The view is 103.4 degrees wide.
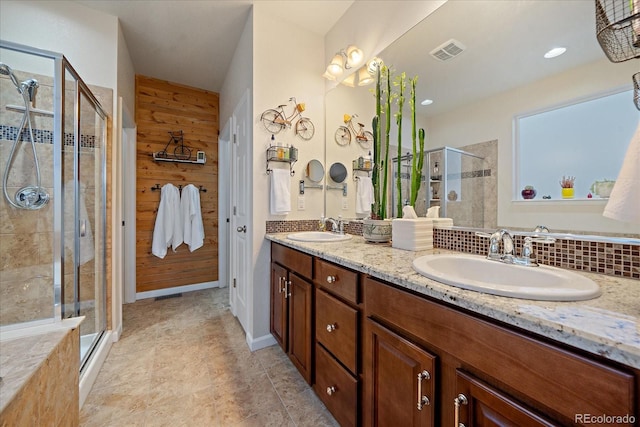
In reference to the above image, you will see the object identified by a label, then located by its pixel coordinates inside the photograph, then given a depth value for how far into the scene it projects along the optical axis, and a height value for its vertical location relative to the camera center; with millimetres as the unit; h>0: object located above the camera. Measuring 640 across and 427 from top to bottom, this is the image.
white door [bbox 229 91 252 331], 2029 -14
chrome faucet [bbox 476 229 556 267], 891 -142
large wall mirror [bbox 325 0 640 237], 841 +528
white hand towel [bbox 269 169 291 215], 1940 +137
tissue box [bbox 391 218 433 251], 1246 -118
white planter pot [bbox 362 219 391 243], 1488 -116
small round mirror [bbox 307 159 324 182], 2158 +346
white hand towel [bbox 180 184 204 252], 3121 -80
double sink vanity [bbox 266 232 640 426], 442 -313
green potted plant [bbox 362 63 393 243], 1505 +279
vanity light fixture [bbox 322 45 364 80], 1915 +1171
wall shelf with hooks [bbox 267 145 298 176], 1952 +439
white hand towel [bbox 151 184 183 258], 2980 -160
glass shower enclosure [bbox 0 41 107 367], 1663 +87
